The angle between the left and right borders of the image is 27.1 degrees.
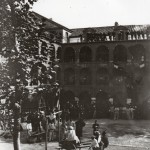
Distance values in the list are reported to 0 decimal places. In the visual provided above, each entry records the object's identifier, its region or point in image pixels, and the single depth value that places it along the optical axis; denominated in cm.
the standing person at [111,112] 3231
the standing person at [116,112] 3093
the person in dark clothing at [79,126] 1839
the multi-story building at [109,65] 4009
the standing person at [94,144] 1316
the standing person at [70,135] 1466
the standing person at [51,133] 1908
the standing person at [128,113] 3076
